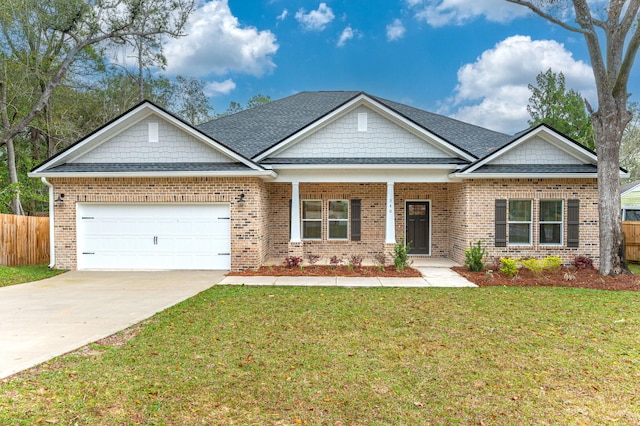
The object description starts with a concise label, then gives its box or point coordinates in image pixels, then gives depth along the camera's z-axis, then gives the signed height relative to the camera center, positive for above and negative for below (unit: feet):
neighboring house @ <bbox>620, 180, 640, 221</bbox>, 70.75 +1.91
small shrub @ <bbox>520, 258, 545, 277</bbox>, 34.96 -5.00
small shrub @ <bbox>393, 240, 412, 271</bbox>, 37.69 -4.60
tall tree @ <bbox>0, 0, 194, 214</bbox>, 57.47 +30.01
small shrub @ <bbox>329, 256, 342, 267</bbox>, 39.11 -5.25
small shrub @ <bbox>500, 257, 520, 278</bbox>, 34.51 -5.19
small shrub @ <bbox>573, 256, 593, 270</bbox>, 38.33 -5.24
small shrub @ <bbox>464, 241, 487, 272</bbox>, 36.88 -4.64
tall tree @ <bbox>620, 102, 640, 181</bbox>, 111.24 +20.95
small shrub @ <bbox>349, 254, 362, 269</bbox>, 38.60 -5.33
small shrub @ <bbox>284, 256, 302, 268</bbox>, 38.78 -5.24
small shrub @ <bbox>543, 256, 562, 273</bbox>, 35.73 -4.89
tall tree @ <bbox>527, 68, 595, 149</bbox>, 95.71 +27.31
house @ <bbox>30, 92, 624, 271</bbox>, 38.42 +2.99
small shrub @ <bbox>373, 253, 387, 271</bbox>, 40.11 -5.19
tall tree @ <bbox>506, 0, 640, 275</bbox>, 34.63 +9.36
